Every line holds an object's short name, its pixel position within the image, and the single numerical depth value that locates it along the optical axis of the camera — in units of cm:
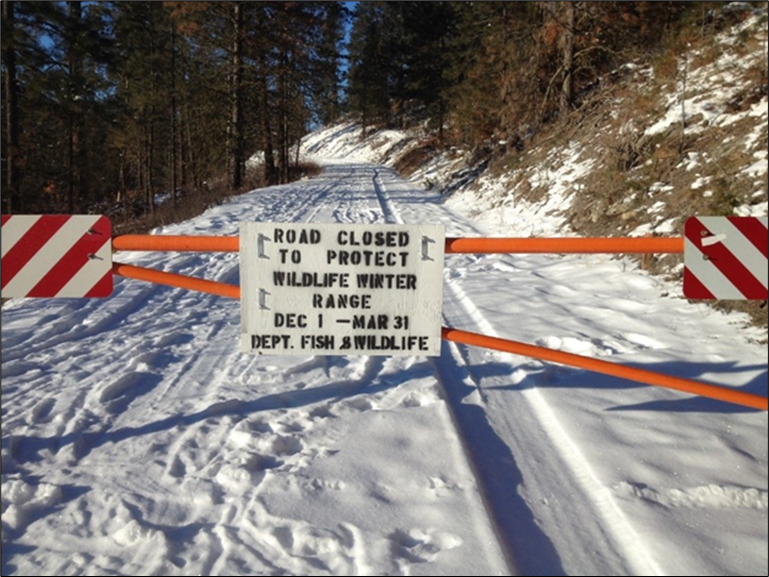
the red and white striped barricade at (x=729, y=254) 286
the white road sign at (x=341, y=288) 296
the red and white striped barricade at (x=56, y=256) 293
